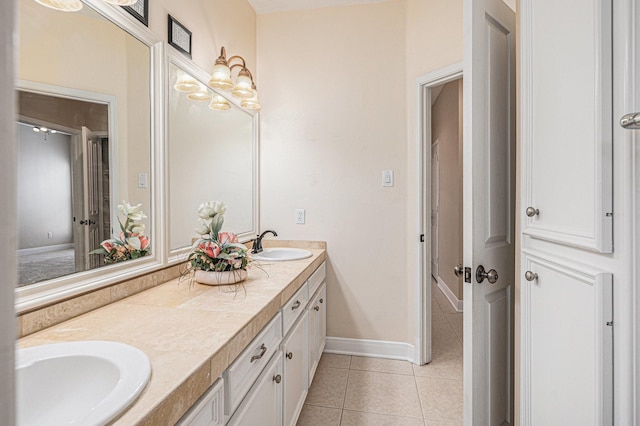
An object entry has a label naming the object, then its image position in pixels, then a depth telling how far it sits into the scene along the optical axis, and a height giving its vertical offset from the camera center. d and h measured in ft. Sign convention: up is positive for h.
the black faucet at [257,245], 7.75 -0.86
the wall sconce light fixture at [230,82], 6.07 +2.61
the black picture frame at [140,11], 4.23 +2.70
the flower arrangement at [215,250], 4.63 -0.59
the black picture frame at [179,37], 5.06 +2.84
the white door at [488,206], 3.98 +0.03
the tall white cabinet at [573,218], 2.37 -0.09
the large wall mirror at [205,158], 5.35 +1.07
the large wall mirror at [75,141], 3.06 +0.77
